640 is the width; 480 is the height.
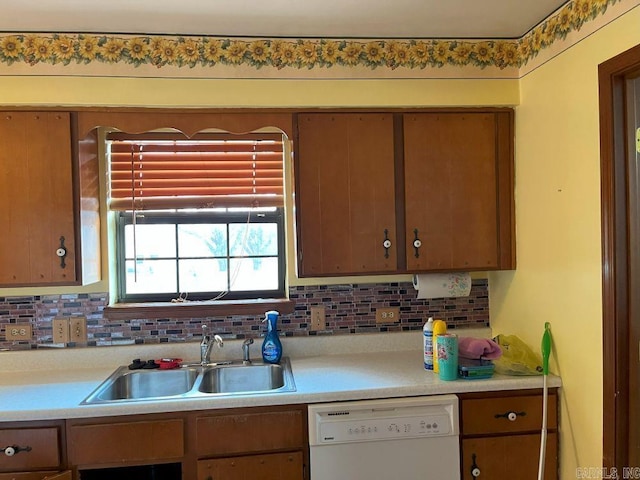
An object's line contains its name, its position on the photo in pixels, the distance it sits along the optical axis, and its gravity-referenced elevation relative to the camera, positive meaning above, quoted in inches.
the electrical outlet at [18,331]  91.2 -16.0
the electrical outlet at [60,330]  92.3 -16.2
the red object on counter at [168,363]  89.7 -22.5
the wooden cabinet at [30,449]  70.7 -29.5
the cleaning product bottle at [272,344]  91.8 -19.7
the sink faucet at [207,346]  91.5 -19.9
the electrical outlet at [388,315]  99.6 -16.0
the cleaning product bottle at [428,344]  85.1 -18.9
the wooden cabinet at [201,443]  71.8 -30.2
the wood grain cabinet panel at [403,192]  88.5 +8.0
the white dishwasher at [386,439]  74.8 -31.2
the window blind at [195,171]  95.4 +13.6
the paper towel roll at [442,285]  94.1 -9.6
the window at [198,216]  95.8 +5.1
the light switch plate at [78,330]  92.7 -16.2
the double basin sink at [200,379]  87.4 -25.2
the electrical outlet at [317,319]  98.2 -16.3
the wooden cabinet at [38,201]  82.4 +7.3
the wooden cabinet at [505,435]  78.3 -32.4
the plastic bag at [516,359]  81.0 -21.5
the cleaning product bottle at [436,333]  83.4 -16.6
